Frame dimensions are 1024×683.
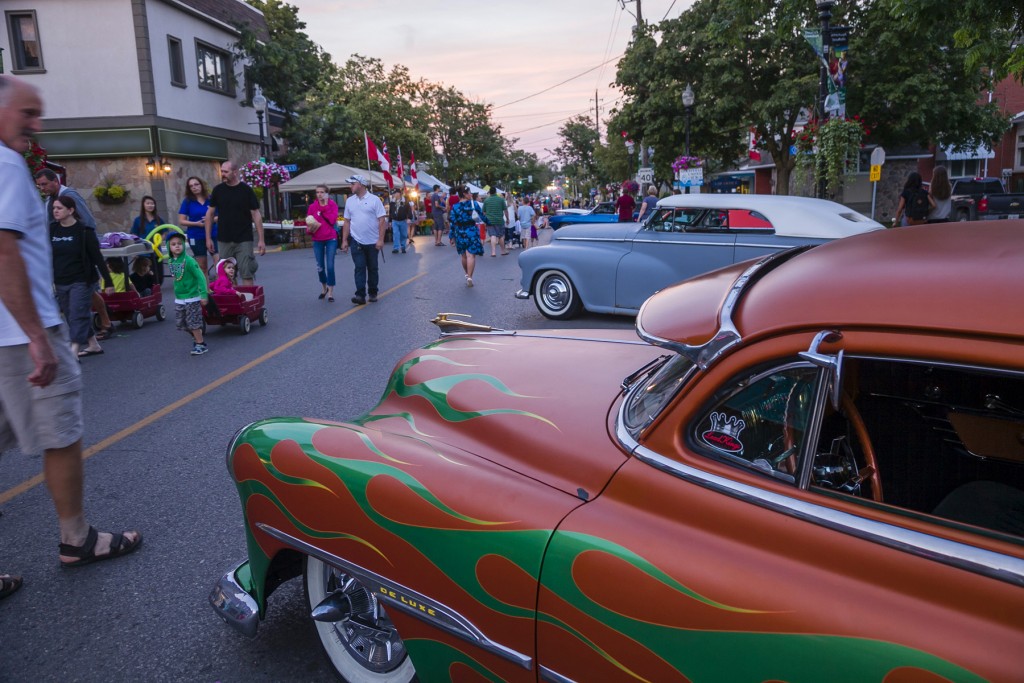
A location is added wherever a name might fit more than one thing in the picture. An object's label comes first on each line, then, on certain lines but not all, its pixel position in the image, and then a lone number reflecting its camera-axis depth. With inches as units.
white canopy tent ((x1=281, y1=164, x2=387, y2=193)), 1093.8
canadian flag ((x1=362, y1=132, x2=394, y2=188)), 951.6
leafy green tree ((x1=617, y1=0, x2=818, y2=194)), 964.6
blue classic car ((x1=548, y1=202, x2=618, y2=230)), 721.6
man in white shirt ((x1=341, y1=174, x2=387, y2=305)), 450.3
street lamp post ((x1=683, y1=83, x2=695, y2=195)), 939.6
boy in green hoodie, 320.2
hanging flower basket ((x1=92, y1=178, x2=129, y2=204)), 986.7
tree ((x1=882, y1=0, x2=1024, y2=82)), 310.2
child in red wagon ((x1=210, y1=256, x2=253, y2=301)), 359.6
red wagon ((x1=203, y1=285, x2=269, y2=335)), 358.6
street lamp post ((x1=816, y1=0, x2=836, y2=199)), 514.3
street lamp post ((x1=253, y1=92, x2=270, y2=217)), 979.3
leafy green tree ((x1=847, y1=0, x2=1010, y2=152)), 887.1
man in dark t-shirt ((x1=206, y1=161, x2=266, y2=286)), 400.8
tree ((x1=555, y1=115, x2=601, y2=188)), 3710.6
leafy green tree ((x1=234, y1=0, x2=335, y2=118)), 1195.9
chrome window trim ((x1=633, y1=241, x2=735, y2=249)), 326.6
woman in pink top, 458.9
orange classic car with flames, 57.6
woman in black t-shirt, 305.3
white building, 958.4
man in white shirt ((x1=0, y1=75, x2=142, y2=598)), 121.6
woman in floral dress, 517.7
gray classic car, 314.8
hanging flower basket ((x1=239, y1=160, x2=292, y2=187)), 1018.1
